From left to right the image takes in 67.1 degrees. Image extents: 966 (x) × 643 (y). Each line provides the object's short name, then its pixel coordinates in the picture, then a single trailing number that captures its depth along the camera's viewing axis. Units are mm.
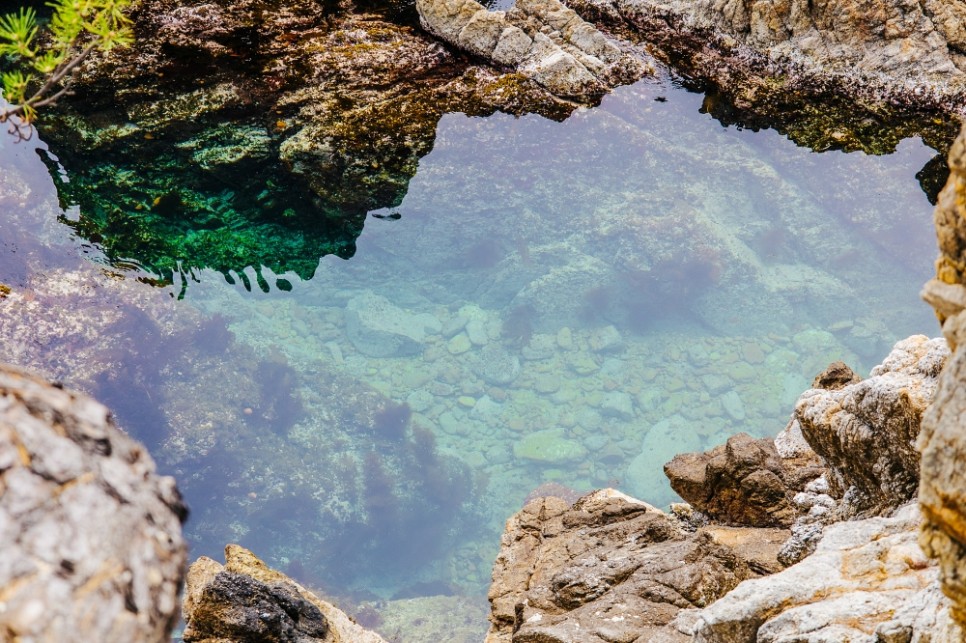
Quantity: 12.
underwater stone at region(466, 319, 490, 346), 22625
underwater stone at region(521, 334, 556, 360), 22891
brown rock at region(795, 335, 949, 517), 7551
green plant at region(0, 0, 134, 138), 6432
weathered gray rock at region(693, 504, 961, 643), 5629
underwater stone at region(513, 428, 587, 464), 23406
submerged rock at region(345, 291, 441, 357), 21750
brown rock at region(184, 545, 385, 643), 8578
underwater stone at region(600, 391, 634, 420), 23438
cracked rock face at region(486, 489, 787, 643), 8266
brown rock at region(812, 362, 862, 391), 12250
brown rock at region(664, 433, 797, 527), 10859
